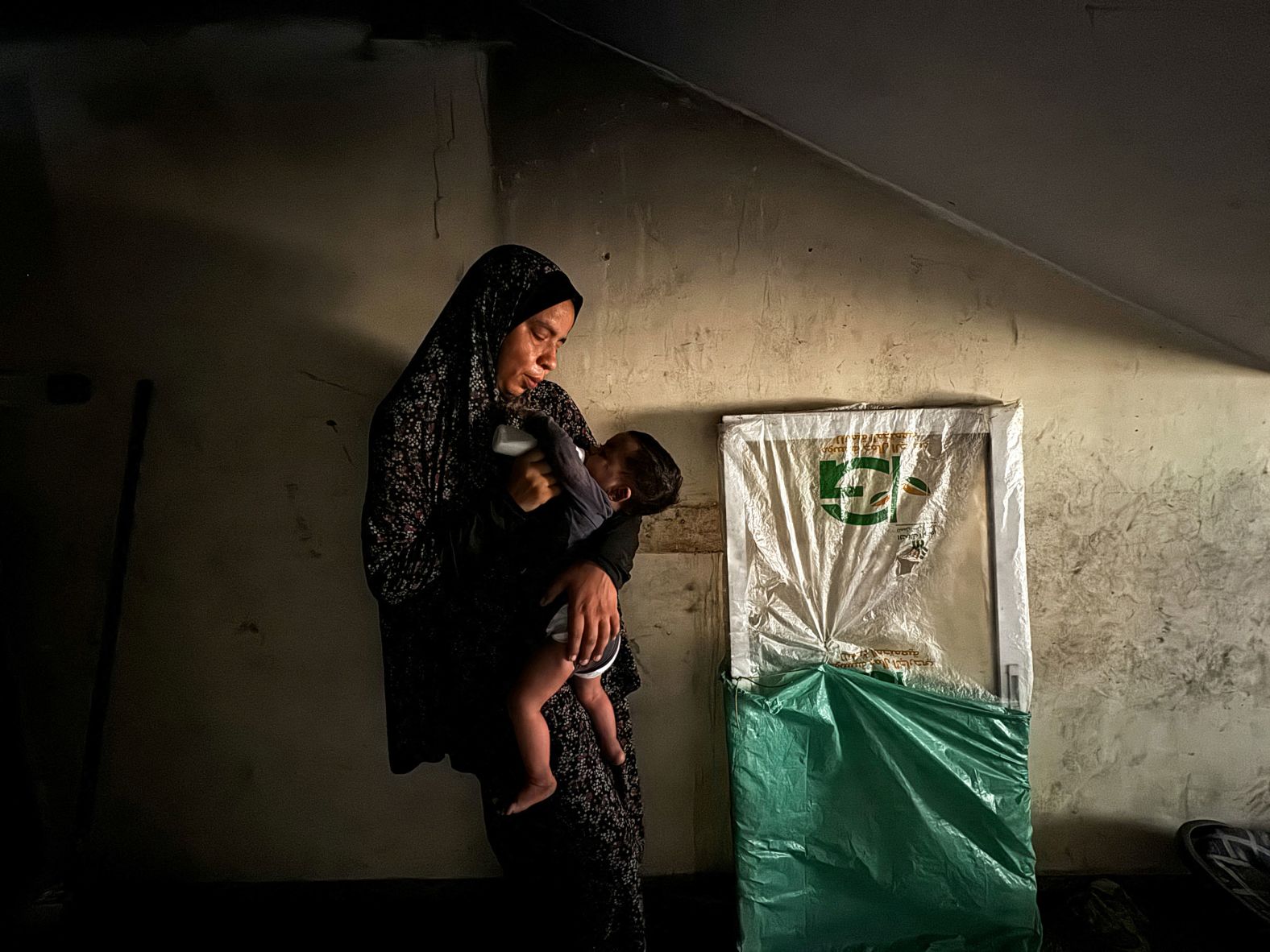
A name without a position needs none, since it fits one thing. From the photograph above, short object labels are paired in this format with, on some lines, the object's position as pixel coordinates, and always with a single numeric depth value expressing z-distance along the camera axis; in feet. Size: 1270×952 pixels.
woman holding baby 3.60
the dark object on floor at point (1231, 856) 4.58
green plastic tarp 4.56
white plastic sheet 4.68
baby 3.58
